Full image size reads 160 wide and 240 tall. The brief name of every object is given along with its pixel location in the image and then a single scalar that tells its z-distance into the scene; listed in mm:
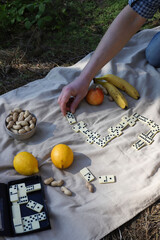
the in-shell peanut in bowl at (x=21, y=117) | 1972
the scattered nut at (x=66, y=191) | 1700
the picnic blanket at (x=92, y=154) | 1591
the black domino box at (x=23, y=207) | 1493
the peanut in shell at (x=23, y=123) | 1931
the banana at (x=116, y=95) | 2283
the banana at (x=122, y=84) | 2381
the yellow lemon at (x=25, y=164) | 1712
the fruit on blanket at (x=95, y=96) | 2281
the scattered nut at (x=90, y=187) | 1728
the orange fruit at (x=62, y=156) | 1752
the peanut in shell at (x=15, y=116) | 1968
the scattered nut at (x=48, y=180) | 1737
